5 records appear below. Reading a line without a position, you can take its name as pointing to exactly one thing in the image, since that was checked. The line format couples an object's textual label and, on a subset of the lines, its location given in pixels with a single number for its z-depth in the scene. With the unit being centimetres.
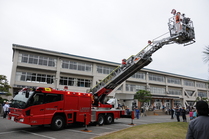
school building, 2958
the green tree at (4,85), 2177
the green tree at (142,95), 3338
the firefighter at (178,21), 1139
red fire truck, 996
